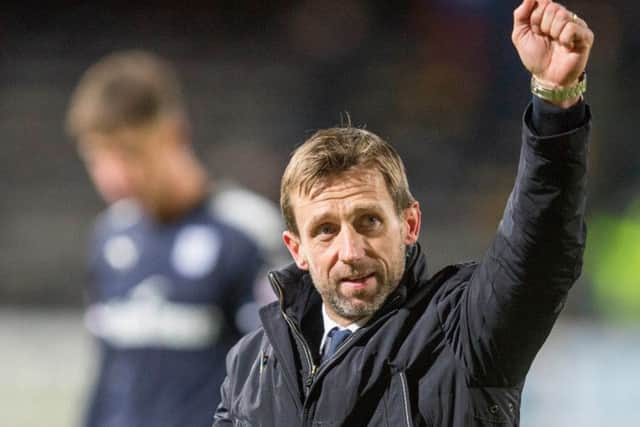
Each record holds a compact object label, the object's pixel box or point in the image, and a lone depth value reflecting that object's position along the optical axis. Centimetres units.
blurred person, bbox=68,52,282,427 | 944
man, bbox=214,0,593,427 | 816
